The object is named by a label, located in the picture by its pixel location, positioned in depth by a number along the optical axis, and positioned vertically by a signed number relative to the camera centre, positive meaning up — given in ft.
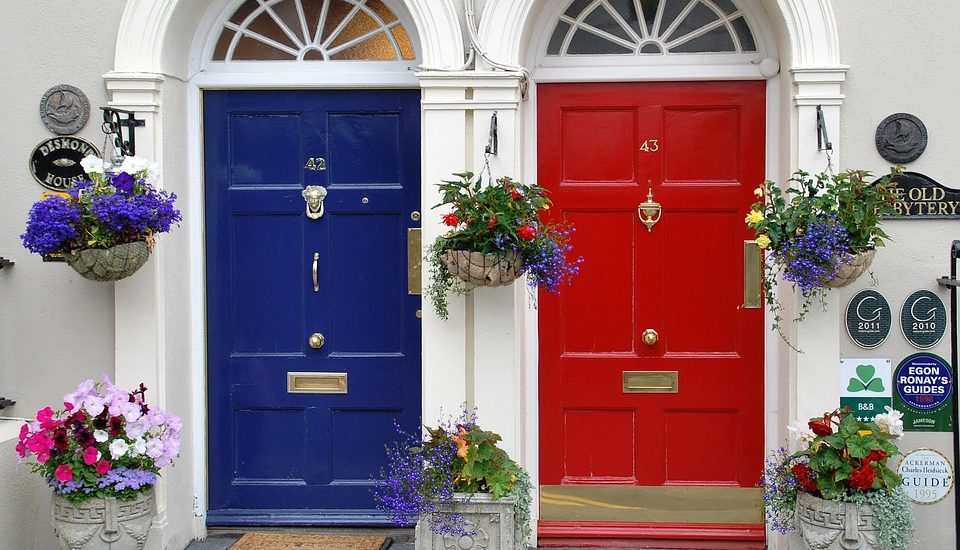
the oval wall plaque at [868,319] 17.29 -1.01
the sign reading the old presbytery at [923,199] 17.07 +0.87
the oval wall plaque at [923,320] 17.25 -1.03
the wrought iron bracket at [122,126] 17.43 +2.16
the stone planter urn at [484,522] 15.89 -3.86
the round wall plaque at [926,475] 17.31 -3.49
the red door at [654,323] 18.47 -1.13
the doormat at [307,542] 18.45 -4.84
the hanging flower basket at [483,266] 15.94 -0.12
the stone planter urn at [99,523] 16.24 -3.93
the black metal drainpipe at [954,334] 16.57 -1.21
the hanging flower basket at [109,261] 16.31 -0.01
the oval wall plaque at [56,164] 18.01 +1.59
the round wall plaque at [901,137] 17.02 +1.83
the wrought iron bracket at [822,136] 16.76 +1.84
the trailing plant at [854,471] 15.46 -3.10
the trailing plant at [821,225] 15.72 +0.45
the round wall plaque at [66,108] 17.92 +2.50
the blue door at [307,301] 18.99 -0.74
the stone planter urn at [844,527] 15.49 -3.86
